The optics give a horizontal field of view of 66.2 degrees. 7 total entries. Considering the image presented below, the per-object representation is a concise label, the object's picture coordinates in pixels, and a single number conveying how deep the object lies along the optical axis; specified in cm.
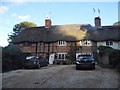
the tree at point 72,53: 1761
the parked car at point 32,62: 1107
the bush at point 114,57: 931
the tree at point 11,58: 1026
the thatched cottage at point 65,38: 1821
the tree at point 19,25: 2854
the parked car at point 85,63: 938
